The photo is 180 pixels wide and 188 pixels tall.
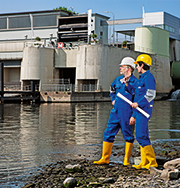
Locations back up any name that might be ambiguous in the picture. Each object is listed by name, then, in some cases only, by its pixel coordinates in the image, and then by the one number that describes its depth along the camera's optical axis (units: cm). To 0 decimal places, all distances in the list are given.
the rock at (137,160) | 840
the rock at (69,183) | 641
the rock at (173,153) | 927
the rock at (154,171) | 699
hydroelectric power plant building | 4872
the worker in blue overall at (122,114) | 783
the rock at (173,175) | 657
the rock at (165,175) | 662
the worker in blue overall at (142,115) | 759
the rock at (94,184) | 640
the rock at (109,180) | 658
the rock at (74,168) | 738
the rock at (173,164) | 729
